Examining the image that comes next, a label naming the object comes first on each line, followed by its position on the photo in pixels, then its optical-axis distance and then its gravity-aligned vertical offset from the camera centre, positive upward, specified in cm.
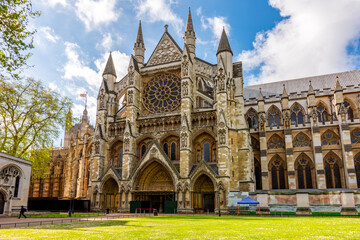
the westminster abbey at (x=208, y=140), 3023 +608
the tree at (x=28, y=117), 2923 +740
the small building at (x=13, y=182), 2589 +77
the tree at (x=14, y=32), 1177 +629
